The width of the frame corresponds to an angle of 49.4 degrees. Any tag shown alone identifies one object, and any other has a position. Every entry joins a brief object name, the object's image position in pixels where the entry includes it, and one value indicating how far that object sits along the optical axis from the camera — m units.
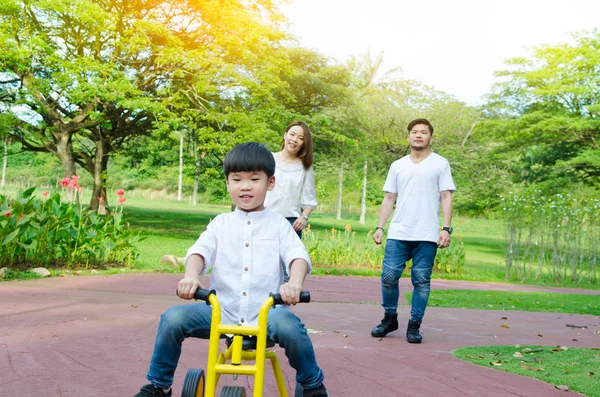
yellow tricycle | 2.30
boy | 2.55
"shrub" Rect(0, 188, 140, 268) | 8.38
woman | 5.07
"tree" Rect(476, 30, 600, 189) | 23.89
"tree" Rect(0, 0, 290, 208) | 17.38
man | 5.19
